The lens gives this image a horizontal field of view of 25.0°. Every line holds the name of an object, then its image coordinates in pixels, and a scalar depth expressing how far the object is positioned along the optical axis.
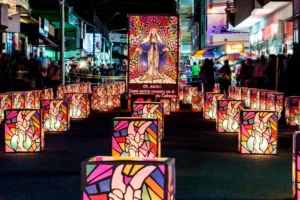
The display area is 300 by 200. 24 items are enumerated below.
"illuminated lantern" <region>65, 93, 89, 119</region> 19.27
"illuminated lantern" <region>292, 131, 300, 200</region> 7.15
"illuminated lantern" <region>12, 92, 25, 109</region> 17.36
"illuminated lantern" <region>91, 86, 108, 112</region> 23.23
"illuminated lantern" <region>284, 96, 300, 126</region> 16.52
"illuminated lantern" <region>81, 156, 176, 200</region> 5.72
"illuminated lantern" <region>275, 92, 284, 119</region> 17.81
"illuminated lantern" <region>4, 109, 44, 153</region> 11.46
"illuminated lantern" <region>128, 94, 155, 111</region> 18.55
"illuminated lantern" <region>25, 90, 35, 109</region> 18.38
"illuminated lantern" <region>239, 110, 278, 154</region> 11.27
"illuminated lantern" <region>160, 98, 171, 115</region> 21.05
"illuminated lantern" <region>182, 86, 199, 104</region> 27.09
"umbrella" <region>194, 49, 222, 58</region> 42.03
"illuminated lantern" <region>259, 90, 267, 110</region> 18.84
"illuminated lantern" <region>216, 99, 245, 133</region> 14.95
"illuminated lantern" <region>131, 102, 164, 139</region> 13.98
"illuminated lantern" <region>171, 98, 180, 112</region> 22.59
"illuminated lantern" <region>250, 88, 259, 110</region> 20.01
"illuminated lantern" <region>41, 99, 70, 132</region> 15.07
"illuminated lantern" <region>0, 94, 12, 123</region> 16.84
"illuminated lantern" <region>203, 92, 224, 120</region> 18.95
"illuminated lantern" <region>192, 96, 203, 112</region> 23.06
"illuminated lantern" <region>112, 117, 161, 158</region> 9.99
